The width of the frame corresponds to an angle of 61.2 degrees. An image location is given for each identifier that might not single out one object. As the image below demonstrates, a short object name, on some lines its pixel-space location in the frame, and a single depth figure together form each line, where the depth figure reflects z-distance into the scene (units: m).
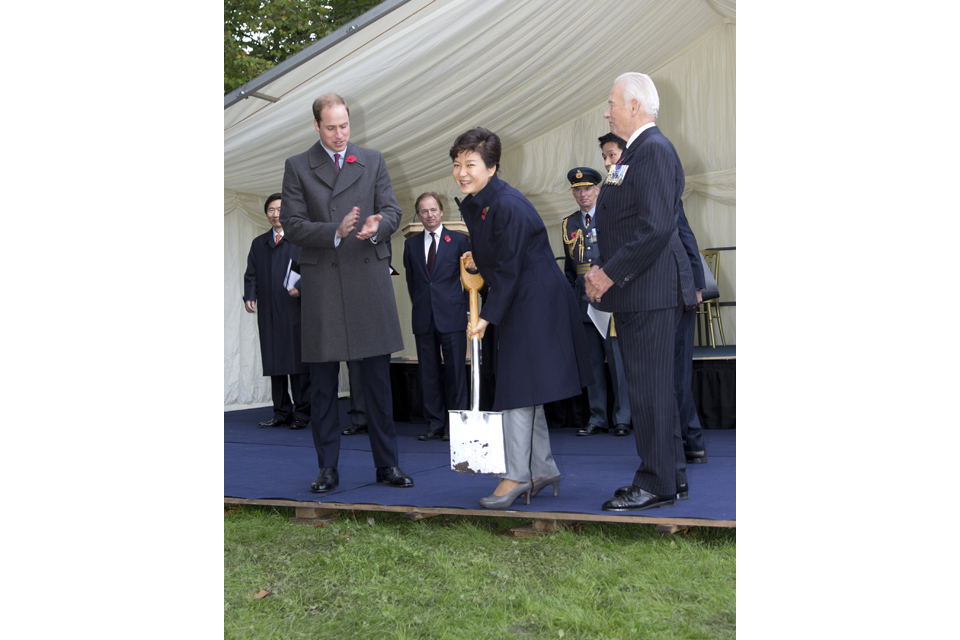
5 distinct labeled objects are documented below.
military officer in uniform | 4.66
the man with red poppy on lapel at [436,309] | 4.95
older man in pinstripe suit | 2.41
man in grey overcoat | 3.04
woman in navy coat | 2.67
